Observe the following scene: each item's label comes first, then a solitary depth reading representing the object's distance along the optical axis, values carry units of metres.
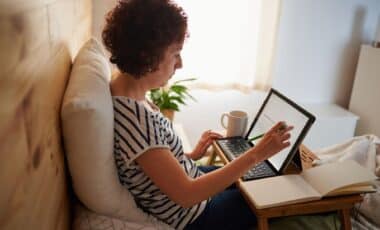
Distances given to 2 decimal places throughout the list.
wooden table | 0.99
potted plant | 1.95
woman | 0.89
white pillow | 0.81
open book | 1.00
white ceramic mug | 1.38
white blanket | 1.28
